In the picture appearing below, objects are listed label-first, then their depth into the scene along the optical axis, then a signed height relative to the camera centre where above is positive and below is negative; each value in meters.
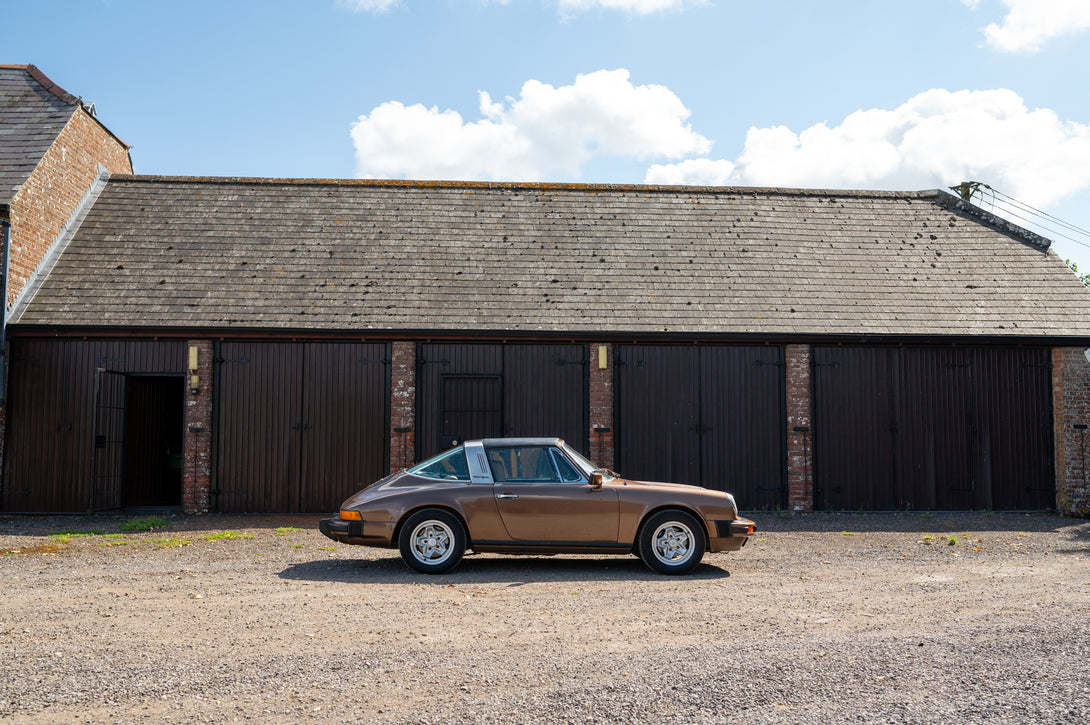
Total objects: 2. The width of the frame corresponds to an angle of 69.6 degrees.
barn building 13.72 +0.75
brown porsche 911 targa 8.24 -1.11
